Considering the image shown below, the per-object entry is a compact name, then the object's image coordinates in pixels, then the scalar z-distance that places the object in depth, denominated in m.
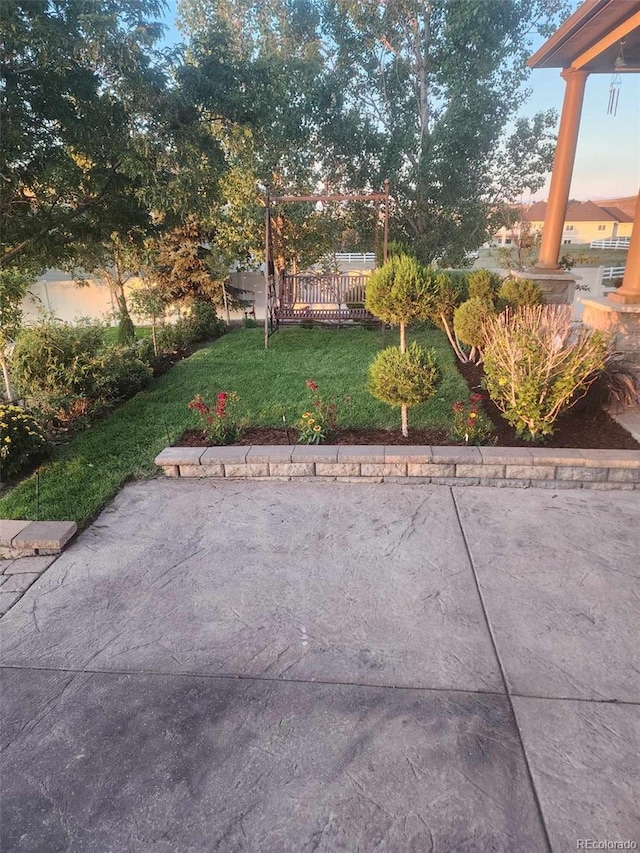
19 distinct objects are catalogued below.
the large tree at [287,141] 8.73
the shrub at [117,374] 5.13
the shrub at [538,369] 3.54
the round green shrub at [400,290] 3.66
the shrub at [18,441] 3.55
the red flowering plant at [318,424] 3.77
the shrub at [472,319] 5.23
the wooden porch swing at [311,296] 7.89
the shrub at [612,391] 4.12
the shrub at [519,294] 6.00
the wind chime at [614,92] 5.10
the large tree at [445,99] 9.11
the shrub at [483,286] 6.26
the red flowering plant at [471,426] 3.66
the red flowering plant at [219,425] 3.83
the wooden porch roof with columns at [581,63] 4.72
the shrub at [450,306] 6.02
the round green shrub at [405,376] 3.63
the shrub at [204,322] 8.57
